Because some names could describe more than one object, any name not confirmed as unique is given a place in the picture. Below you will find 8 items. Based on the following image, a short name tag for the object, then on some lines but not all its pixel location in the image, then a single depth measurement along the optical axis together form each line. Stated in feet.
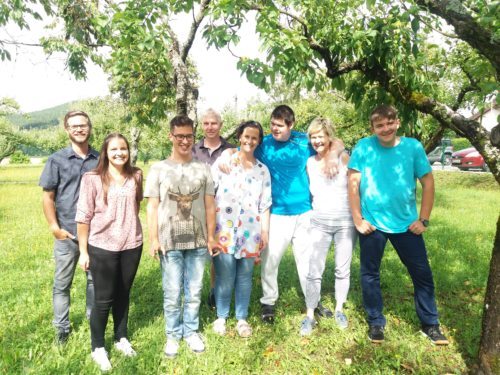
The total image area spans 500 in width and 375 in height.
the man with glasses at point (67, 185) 11.15
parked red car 76.23
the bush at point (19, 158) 195.52
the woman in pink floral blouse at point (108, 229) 10.55
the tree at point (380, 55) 9.75
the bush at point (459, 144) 111.04
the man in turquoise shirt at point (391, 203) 11.66
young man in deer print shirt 11.15
